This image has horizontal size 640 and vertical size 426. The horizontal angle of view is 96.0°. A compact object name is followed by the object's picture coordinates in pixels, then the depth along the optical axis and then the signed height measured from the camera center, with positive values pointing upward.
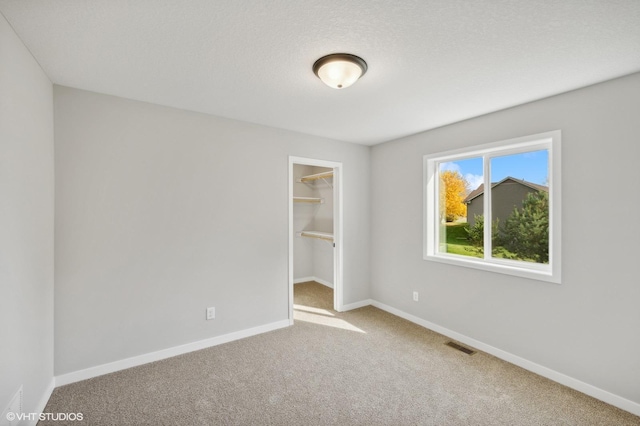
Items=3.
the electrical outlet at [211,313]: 3.03 -1.05
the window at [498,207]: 2.61 +0.05
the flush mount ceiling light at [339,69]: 1.86 +0.96
